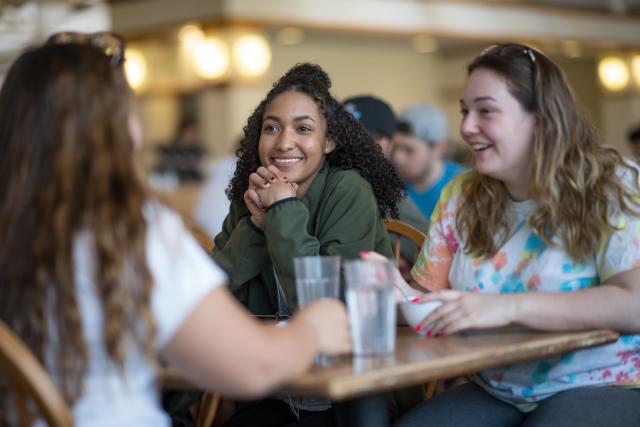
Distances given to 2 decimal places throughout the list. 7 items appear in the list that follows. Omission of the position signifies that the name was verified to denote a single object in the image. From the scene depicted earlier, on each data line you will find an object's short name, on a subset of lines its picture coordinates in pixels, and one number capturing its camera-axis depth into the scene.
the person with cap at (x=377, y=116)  3.46
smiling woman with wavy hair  2.17
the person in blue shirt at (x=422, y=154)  4.13
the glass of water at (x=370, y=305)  2.02
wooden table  1.90
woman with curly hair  2.43
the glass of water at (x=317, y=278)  2.09
